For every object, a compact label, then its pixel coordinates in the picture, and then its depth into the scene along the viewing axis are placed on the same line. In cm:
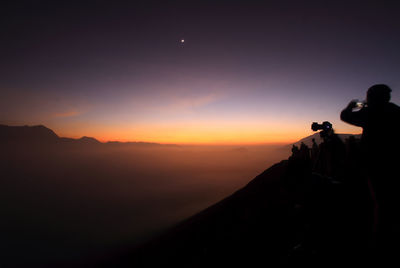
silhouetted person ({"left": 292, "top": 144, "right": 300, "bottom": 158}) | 1389
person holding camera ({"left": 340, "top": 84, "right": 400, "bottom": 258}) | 196
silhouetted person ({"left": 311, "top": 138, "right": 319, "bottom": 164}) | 905
